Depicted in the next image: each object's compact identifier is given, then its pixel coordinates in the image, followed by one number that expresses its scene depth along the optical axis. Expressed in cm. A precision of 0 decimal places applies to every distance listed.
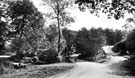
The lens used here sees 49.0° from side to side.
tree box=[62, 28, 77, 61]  4041
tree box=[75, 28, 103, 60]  3991
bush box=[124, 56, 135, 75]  1720
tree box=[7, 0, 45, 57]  3278
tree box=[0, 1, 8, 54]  2893
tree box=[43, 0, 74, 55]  3259
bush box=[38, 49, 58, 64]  3162
